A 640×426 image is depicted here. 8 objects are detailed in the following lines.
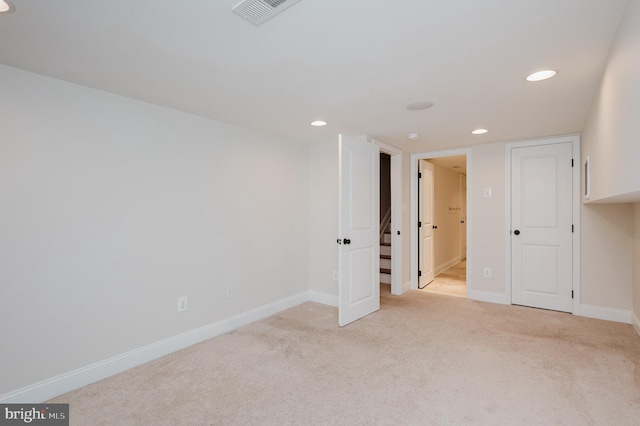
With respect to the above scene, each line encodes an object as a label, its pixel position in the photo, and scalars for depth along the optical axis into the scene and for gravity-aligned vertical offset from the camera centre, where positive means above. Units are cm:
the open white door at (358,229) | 334 -18
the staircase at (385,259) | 529 -79
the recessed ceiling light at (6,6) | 139 +95
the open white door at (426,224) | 492 -19
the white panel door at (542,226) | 376 -18
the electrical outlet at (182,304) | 287 -83
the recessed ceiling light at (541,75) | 207 +93
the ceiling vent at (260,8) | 139 +95
